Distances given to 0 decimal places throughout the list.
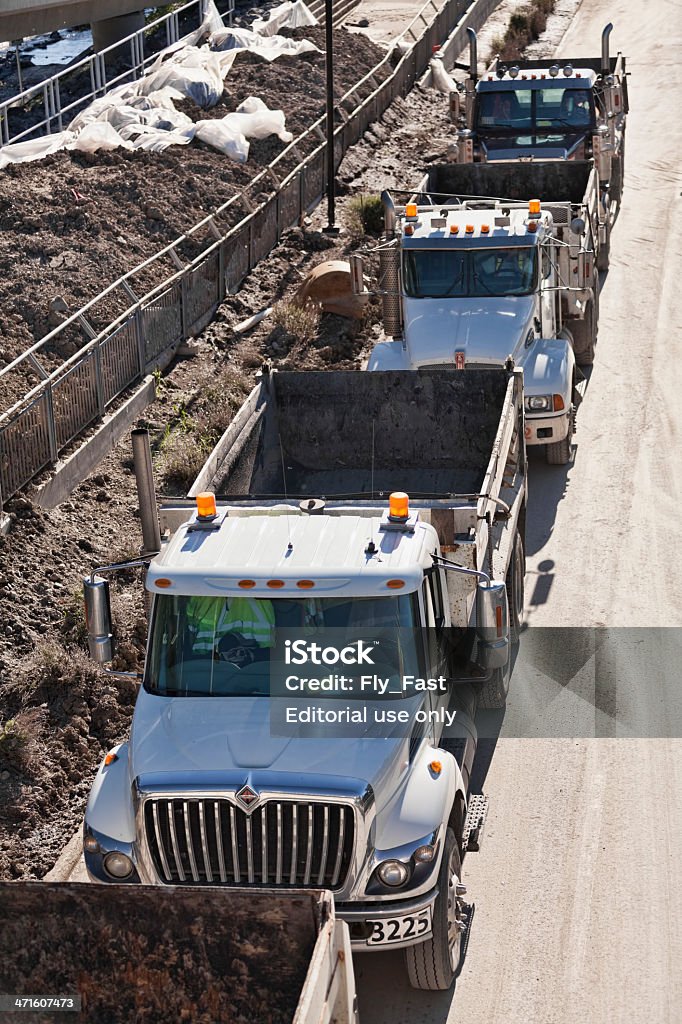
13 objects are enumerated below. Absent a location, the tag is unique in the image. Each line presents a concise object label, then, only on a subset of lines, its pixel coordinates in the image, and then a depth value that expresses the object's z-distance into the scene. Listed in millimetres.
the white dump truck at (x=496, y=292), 15789
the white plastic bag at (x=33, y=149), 25234
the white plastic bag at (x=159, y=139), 26859
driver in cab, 8719
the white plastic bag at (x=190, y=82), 30406
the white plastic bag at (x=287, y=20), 37406
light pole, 24953
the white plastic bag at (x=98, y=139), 26086
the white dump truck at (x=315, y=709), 8109
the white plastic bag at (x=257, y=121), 29188
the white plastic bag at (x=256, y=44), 35375
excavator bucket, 21734
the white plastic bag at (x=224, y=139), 27641
